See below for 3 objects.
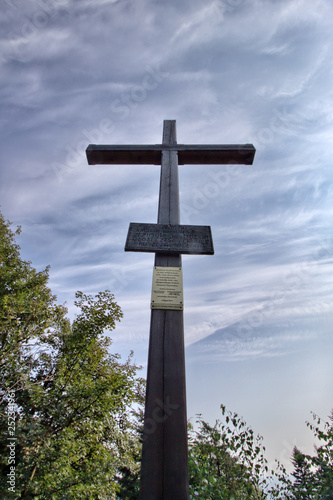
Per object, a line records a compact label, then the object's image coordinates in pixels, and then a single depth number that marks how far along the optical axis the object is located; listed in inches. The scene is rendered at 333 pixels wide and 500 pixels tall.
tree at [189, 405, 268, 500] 146.2
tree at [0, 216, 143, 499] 246.5
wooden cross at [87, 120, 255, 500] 65.7
